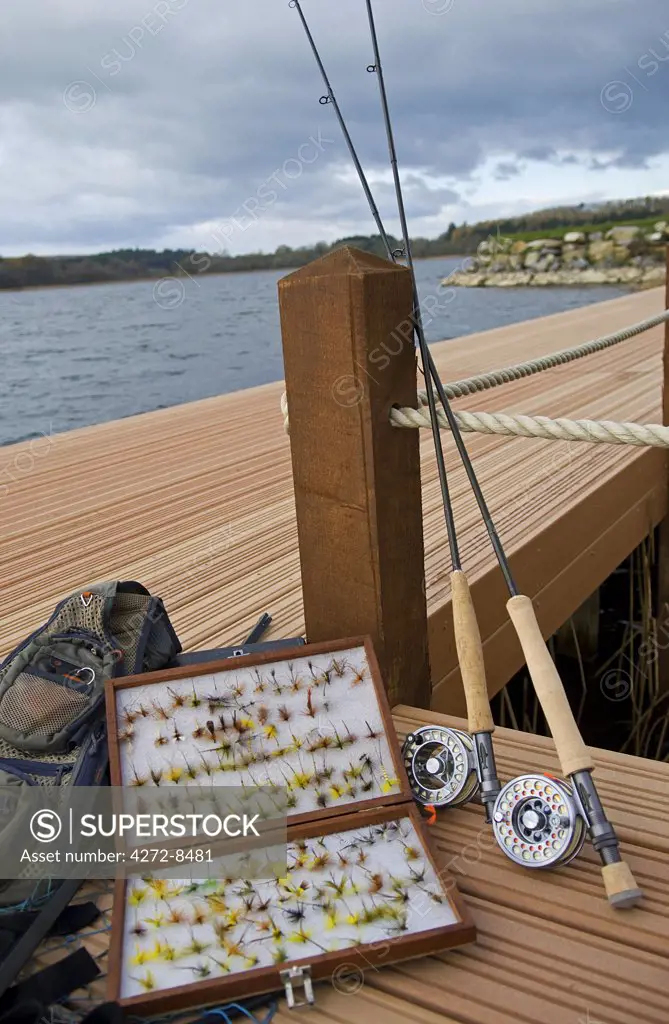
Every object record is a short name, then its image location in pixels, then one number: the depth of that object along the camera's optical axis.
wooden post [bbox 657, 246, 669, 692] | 4.16
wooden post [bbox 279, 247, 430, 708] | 1.50
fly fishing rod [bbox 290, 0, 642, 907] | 1.22
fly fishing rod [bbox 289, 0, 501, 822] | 1.40
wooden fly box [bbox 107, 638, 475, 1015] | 1.13
